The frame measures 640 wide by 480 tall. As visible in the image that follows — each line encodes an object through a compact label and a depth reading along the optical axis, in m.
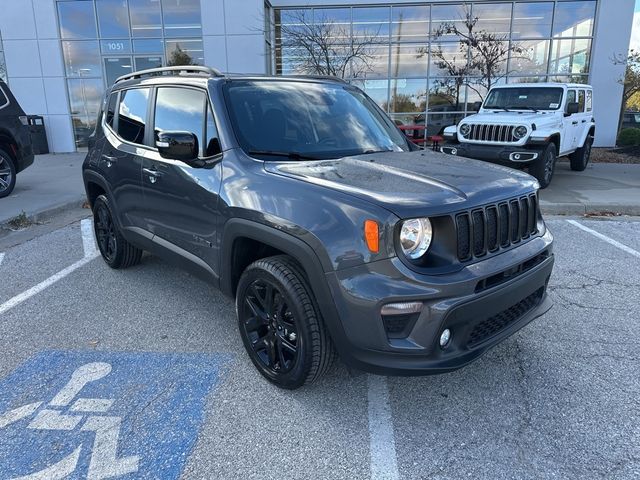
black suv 8.69
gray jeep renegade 2.38
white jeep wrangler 9.11
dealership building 15.26
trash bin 15.44
